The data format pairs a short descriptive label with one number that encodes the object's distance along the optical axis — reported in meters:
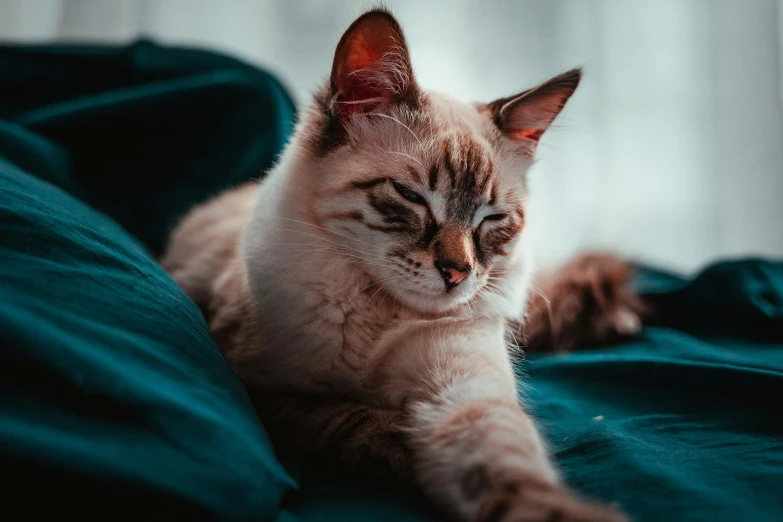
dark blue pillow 0.21
